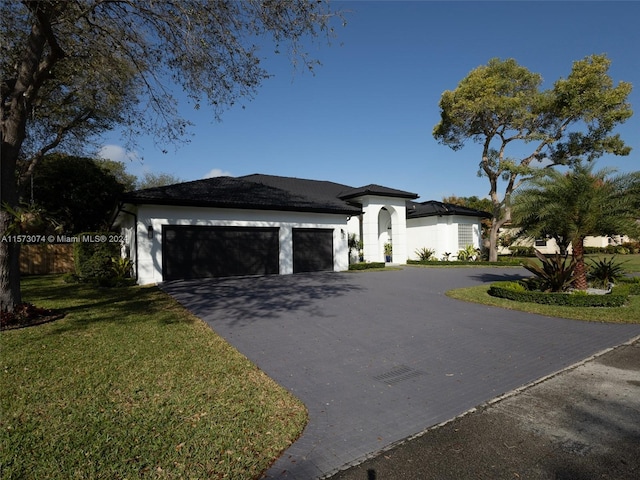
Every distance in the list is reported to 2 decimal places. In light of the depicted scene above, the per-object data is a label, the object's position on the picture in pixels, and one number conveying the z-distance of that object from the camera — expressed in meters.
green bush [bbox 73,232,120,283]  14.04
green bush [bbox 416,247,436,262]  24.74
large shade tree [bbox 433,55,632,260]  19.92
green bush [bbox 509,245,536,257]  31.23
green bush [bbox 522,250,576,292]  9.94
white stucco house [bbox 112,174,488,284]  14.30
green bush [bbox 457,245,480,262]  24.52
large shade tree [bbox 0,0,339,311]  7.19
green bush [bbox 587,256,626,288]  11.63
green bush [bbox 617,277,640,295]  10.63
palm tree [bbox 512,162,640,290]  10.09
